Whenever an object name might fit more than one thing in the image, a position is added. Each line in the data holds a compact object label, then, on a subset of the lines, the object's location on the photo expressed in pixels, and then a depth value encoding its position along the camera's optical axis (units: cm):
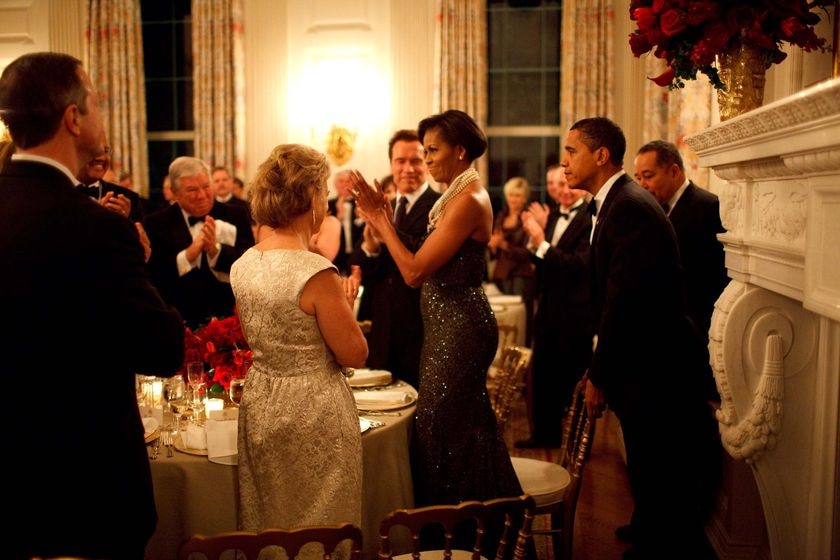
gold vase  258
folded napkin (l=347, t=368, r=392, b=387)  323
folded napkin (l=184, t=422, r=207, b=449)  242
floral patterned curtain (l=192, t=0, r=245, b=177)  921
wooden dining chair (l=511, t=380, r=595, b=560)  278
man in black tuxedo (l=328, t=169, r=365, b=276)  764
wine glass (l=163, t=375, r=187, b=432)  258
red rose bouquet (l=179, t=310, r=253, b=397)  268
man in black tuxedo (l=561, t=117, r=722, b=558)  308
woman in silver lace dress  227
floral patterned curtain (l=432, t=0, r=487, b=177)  879
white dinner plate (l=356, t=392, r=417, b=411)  287
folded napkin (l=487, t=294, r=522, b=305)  614
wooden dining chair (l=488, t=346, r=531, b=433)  352
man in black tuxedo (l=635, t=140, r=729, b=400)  374
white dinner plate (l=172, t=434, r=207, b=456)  239
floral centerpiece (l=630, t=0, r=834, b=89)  247
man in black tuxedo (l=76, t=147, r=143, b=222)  333
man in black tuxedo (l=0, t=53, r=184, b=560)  166
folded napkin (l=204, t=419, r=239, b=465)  238
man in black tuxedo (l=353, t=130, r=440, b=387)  405
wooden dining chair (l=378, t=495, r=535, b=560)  170
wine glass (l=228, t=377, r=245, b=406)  258
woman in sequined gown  298
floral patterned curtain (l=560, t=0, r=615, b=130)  856
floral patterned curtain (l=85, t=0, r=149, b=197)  941
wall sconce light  896
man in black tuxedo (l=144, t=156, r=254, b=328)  424
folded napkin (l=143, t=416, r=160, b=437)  251
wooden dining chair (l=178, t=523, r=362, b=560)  161
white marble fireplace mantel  212
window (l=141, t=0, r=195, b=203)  984
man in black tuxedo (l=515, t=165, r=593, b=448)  490
